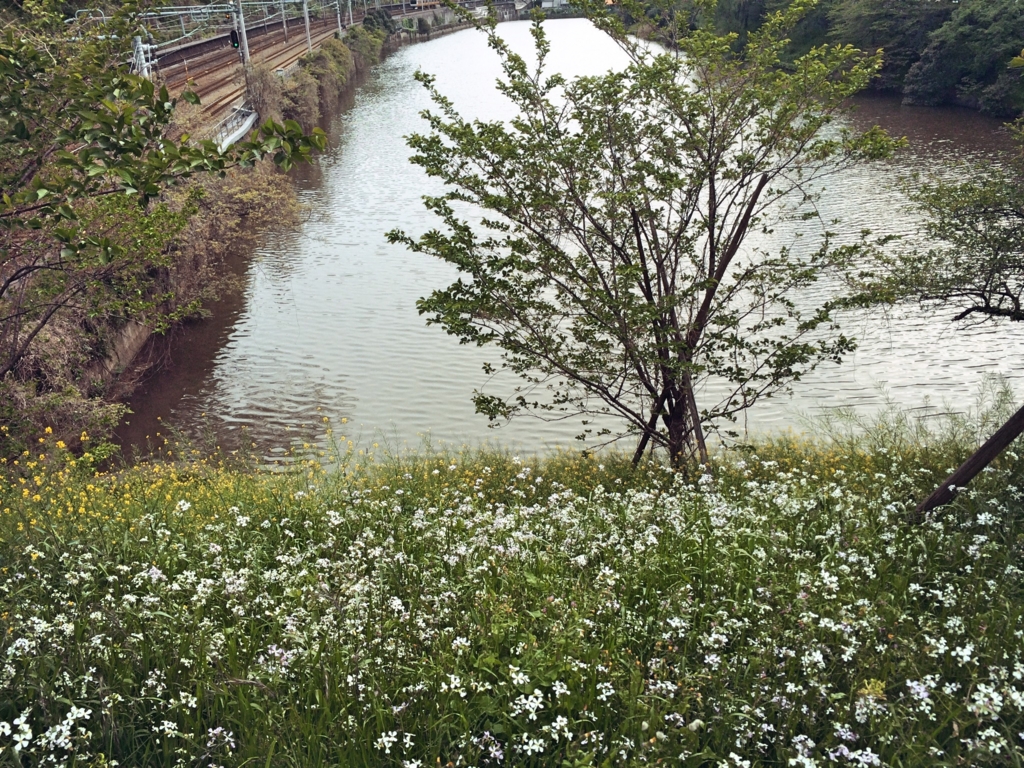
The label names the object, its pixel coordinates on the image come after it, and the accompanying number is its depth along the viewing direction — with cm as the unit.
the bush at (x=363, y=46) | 6222
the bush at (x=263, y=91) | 3062
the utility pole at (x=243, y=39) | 3284
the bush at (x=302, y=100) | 3466
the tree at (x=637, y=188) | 796
